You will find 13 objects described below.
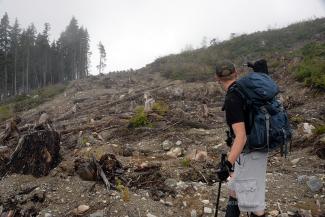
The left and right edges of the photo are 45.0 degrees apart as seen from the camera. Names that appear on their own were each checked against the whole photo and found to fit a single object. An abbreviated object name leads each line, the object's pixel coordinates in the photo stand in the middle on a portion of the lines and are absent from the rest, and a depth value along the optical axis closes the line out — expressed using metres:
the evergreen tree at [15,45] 53.22
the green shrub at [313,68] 14.41
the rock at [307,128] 10.04
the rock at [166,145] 10.18
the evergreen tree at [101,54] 79.56
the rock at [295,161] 8.29
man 3.88
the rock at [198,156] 8.88
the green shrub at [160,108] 13.41
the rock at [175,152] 9.51
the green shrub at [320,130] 9.10
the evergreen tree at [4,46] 50.31
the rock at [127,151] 9.76
